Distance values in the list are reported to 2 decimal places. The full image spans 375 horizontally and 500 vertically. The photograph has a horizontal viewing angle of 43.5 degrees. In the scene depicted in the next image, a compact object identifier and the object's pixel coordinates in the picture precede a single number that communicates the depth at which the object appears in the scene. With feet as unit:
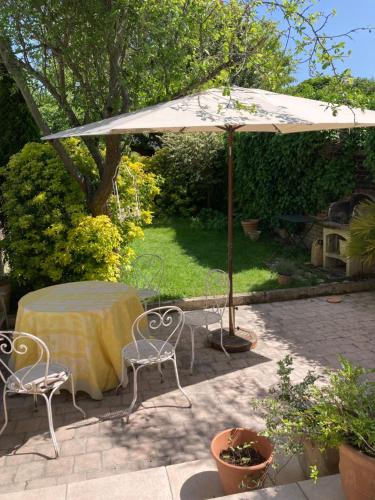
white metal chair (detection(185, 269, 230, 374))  16.97
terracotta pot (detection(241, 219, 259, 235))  36.40
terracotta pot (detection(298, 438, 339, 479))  9.05
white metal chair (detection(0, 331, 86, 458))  12.19
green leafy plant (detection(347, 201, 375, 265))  21.12
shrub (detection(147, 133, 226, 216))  43.21
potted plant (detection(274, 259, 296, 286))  24.94
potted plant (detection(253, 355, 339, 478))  8.55
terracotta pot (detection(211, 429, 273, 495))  8.96
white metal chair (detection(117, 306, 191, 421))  13.55
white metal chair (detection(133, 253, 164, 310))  19.22
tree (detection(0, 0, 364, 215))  20.62
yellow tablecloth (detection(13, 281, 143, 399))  14.53
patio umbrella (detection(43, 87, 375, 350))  13.57
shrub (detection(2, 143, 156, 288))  21.03
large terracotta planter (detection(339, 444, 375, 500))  7.24
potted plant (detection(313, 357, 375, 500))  7.32
